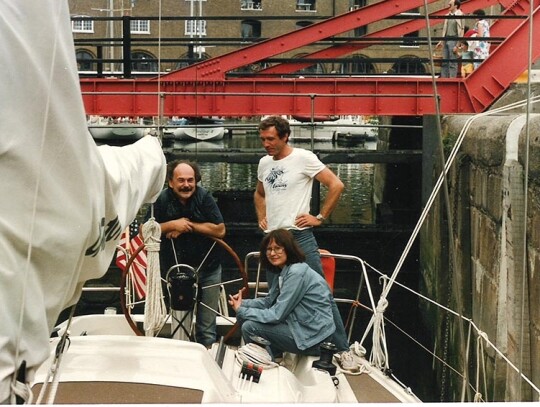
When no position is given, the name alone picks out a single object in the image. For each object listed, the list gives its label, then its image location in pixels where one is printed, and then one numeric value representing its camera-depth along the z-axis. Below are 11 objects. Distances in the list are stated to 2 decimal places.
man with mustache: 4.96
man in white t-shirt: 5.13
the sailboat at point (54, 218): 2.29
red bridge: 11.88
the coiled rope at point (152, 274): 4.25
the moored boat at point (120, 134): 22.11
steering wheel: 4.58
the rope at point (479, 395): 4.30
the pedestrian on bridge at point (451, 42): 13.17
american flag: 6.55
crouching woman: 4.54
